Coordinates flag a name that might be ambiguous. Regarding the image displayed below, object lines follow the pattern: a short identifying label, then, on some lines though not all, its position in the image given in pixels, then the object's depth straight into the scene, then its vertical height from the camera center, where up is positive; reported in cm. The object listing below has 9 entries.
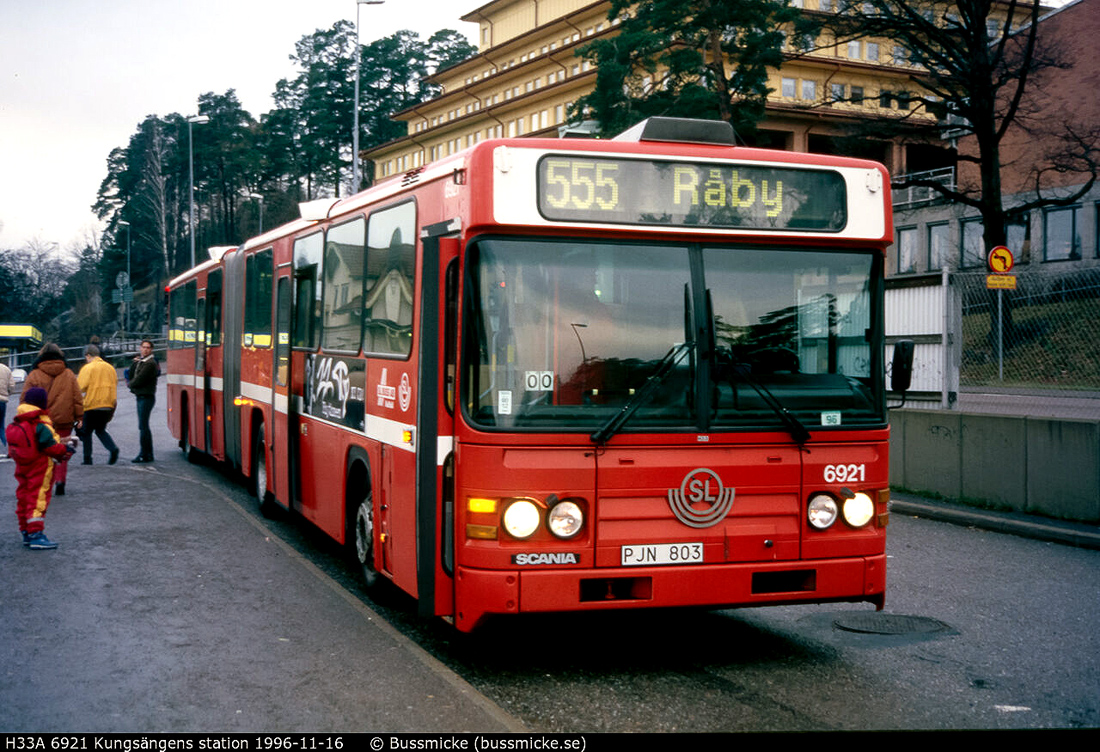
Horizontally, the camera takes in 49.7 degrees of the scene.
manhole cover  767 -177
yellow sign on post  1338 +109
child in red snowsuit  1040 -91
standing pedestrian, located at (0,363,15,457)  1945 -46
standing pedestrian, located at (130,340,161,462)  1825 -46
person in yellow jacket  1761 -49
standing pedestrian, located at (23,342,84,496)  1391 -36
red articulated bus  622 -12
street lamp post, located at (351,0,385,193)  3550 +660
